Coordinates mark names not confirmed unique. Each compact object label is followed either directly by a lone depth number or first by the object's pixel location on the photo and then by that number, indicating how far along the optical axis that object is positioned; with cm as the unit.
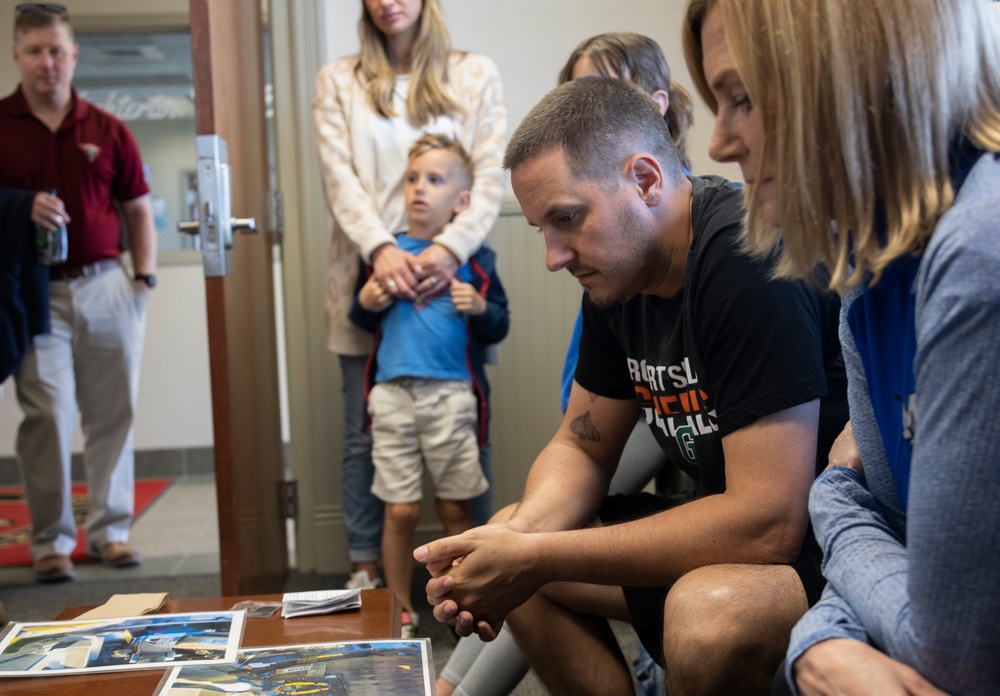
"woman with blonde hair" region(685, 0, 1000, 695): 67
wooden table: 103
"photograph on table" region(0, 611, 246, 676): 108
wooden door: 180
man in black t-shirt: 106
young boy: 213
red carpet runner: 294
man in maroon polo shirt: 269
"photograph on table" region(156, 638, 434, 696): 98
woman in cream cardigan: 216
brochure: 126
